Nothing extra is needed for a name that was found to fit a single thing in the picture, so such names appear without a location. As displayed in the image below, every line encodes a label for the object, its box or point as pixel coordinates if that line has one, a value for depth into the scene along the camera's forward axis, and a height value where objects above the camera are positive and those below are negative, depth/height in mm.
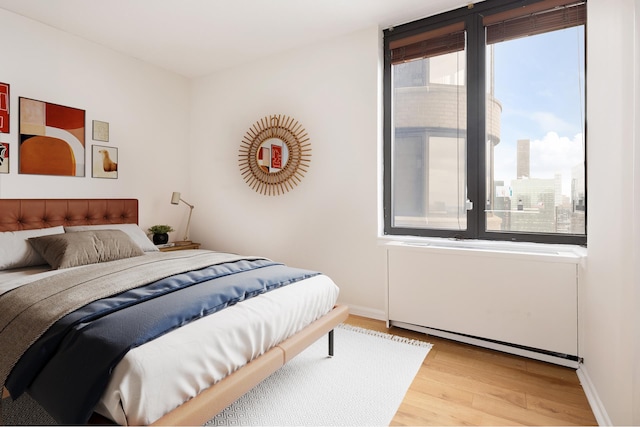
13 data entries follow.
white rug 1553 -919
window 2248 +656
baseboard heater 2020 -865
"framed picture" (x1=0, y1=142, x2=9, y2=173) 2564 +412
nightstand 3351 -360
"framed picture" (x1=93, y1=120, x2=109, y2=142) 3096 +746
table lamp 3533 +34
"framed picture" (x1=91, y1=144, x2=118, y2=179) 3098 +465
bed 1105 -459
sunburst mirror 3218 +566
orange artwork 2676 +599
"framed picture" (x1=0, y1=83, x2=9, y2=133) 2551 +782
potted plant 3428 -232
